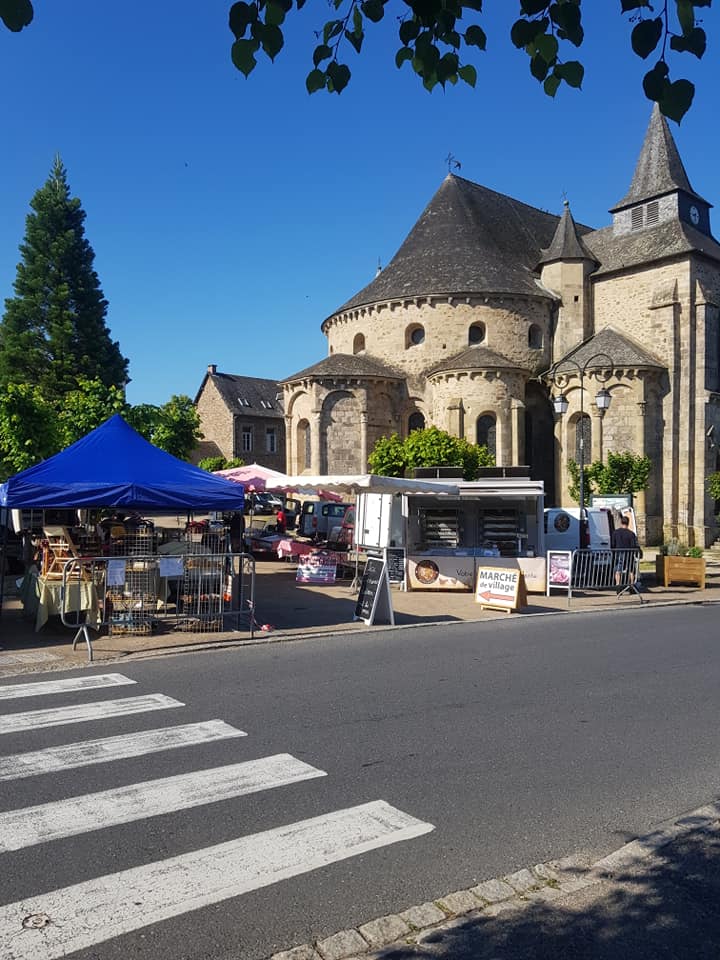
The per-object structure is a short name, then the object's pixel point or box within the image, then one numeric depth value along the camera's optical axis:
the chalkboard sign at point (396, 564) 16.67
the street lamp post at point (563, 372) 31.66
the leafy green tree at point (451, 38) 3.07
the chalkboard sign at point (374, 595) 11.75
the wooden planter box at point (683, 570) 18.16
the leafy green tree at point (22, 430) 20.33
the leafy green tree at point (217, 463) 51.84
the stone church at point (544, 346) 32.47
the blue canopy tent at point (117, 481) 10.54
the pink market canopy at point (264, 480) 18.06
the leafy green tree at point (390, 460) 27.16
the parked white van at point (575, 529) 19.14
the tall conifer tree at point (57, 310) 46.27
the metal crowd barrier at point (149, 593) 10.31
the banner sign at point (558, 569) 15.70
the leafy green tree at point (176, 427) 29.29
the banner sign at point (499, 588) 13.37
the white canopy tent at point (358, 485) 15.59
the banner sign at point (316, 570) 17.14
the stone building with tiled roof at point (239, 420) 59.97
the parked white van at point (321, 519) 26.88
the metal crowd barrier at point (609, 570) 16.34
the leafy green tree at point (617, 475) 27.67
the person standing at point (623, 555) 16.48
